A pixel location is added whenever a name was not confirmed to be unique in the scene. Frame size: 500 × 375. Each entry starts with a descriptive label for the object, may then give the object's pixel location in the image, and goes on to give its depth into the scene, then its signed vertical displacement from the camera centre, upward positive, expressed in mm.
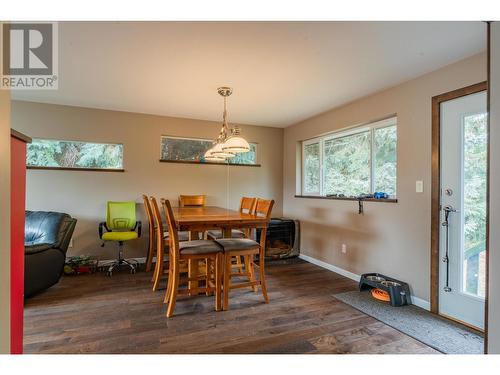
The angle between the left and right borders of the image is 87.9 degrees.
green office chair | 3484 -547
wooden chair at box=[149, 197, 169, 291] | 2556 -746
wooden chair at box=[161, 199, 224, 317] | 2242 -630
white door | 2094 -182
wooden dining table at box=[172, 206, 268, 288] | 2211 -315
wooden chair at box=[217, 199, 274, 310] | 2355 -610
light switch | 2479 +6
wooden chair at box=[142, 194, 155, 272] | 3473 -844
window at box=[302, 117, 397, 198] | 2975 +341
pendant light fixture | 2583 +419
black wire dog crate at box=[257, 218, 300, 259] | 4125 -849
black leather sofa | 2477 -646
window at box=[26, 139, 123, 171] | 3535 +429
